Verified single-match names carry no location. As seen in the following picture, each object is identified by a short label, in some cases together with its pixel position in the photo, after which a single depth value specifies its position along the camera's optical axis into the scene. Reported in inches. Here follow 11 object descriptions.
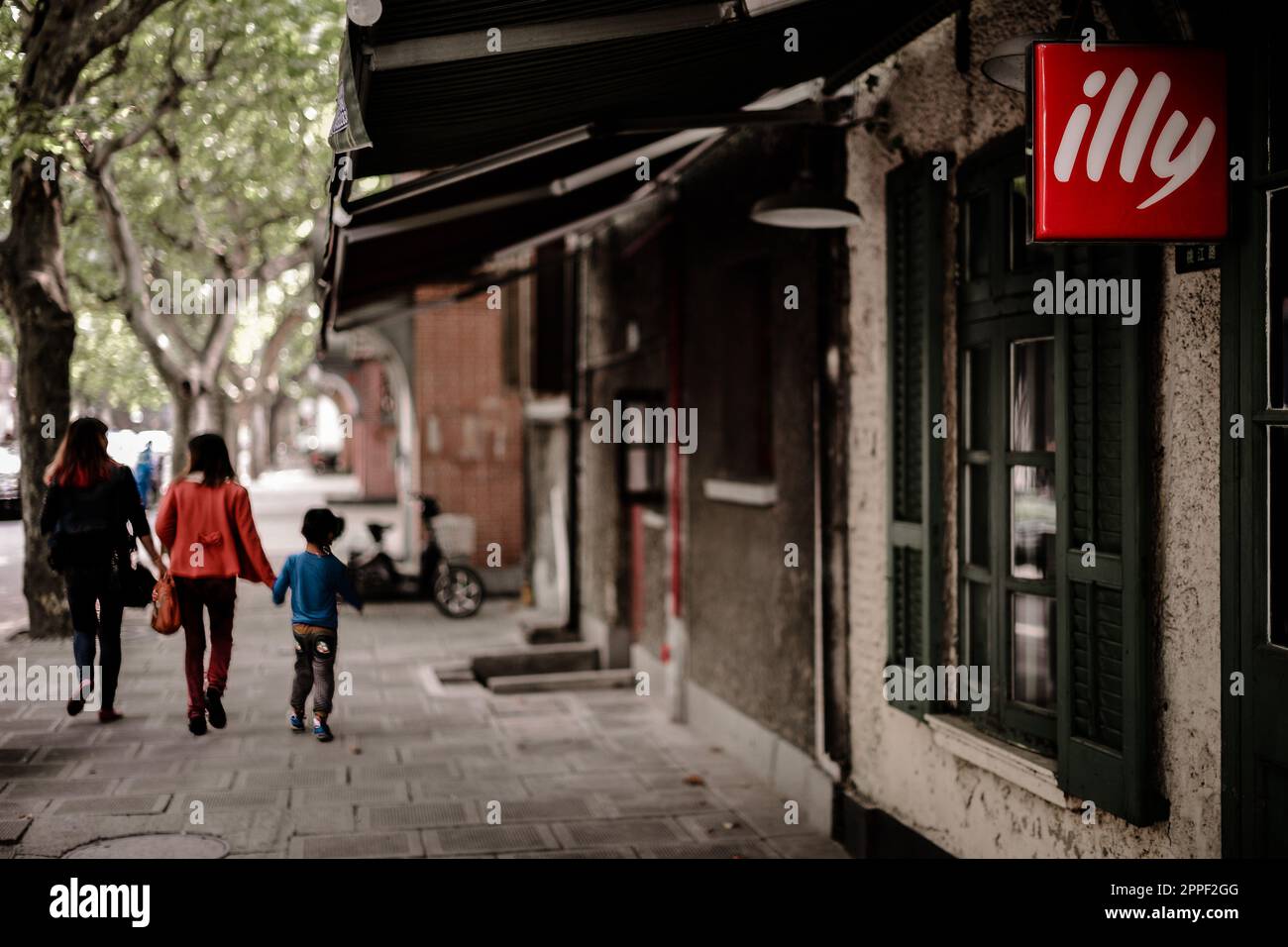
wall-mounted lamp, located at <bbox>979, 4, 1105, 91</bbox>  162.7
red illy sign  142.2
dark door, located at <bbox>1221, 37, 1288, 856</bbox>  144.1
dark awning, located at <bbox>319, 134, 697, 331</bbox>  204.1
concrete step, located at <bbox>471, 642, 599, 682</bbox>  458.6
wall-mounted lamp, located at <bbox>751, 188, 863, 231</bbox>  230.5
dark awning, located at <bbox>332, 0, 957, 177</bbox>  130.3
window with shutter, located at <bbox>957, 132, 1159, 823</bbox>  171.0
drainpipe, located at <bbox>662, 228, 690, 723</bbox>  400.8
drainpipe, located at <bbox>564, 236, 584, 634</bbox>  547.8
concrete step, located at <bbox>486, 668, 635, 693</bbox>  444.1
